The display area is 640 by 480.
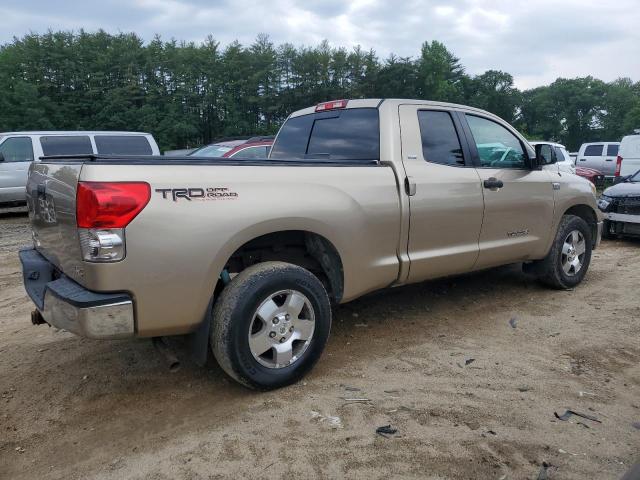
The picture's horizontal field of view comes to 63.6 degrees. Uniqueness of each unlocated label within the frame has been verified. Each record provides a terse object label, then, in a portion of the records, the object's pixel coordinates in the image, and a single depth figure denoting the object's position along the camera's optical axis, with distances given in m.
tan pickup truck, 2.62
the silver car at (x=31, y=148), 11.63
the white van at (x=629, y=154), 13.53
